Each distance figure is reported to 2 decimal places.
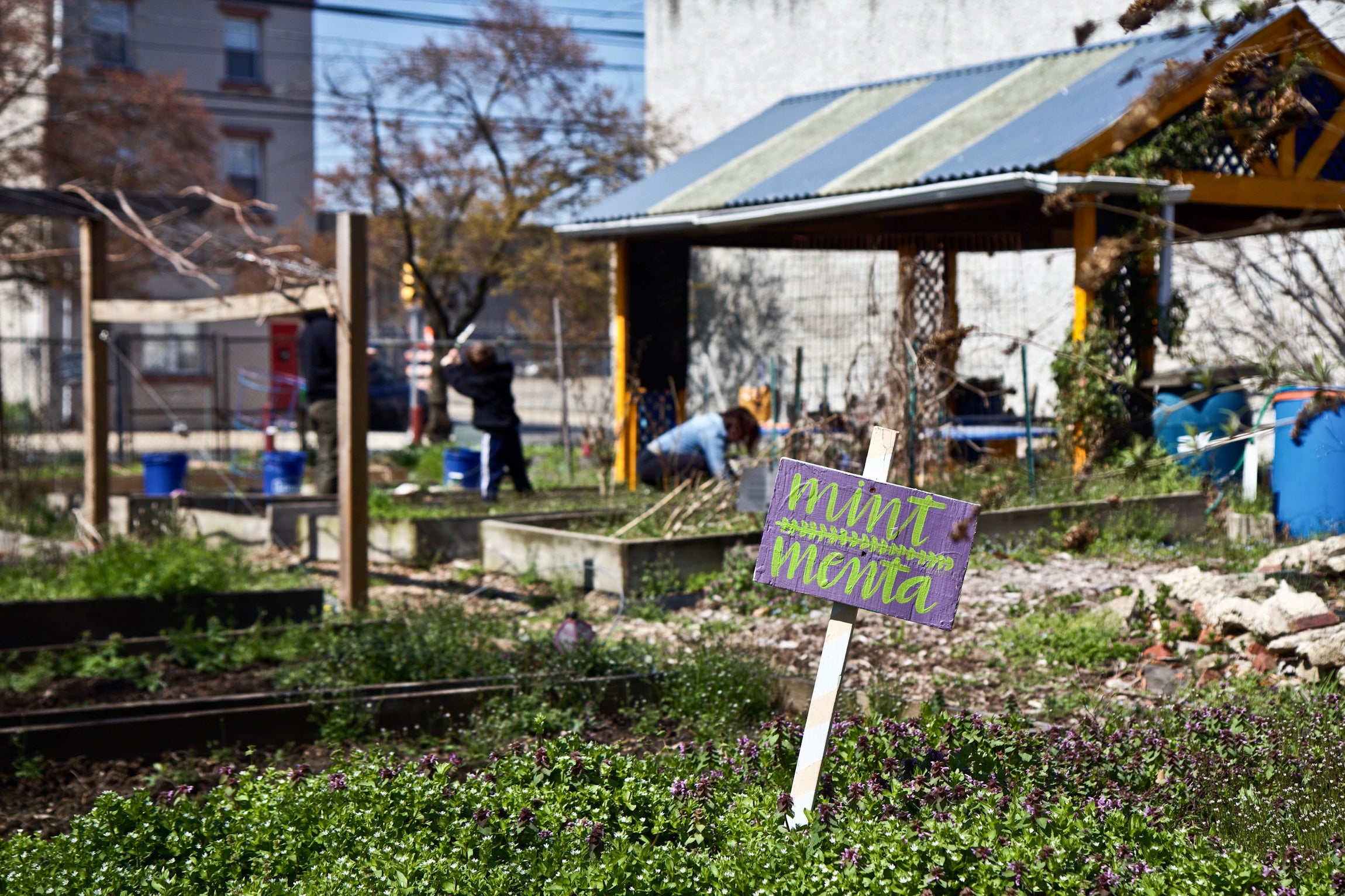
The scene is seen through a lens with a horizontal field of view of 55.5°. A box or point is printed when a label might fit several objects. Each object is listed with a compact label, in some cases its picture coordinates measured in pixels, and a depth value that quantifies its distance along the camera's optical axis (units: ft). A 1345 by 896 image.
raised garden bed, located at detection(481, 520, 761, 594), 27.43
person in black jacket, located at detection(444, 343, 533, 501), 37.86
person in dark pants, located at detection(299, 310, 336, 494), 38.75
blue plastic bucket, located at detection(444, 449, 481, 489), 44.57
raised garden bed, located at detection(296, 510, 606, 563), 32.48
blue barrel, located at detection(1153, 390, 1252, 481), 34.12
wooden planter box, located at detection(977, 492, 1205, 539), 29.66
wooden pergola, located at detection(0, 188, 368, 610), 24.08
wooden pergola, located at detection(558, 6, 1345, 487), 34.81
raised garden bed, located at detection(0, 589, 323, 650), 22.34
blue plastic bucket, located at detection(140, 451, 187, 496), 41.47
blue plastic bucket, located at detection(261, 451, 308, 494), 41.39
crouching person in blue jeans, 34.22
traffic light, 74.08
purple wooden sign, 11.76
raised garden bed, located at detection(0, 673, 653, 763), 16.34
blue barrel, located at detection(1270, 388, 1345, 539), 28.55
